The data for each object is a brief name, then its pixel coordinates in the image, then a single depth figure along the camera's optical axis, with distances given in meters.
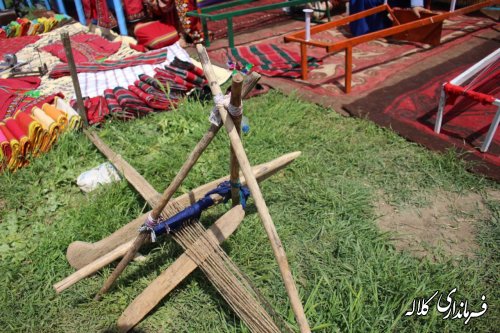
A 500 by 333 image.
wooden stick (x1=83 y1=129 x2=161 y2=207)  2.40
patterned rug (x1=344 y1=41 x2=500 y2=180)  3.22
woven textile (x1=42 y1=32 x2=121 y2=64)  5.89
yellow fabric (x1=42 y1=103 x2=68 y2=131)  3.57
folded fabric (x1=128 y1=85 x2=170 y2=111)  4.05
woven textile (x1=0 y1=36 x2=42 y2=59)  6.50
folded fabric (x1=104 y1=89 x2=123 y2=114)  3.91
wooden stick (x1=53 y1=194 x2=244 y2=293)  1.86
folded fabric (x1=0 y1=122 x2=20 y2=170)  3.26
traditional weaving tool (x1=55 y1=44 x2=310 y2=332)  1.48
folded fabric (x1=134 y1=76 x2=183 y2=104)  4.11
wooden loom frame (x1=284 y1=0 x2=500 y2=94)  4.17
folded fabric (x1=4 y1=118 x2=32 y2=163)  3.30
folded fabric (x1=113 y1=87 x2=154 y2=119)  3.97
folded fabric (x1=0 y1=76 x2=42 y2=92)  4.84
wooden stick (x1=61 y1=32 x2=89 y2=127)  3.23
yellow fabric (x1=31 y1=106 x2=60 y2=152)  3.48
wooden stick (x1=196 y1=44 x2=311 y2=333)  1.42
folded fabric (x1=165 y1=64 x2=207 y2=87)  4.26
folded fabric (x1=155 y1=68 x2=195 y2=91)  4.20
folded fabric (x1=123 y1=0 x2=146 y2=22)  6.58
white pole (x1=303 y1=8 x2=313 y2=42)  4.33
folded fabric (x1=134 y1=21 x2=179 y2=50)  6.14
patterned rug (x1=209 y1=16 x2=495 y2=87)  4.62
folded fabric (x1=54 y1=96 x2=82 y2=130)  3.68
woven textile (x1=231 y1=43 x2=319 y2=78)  5.01
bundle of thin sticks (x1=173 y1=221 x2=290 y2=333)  1.75
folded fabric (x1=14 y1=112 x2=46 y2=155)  3.34
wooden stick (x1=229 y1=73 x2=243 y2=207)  1.46
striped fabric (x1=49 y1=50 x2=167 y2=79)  5.15
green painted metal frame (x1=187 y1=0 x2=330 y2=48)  5.61
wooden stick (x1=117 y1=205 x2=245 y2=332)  1.91
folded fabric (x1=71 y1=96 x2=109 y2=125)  3.84
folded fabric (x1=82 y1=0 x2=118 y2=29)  6.92
